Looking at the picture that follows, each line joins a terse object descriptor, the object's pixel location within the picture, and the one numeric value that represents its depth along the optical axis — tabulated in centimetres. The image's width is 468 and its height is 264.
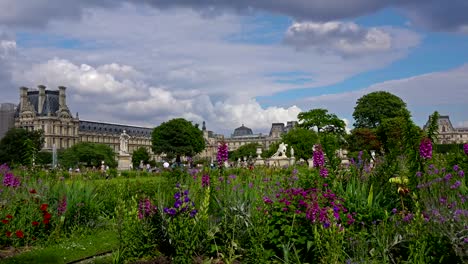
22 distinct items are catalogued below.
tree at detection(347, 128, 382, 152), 5738
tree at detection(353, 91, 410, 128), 6569
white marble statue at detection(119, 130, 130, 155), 4902
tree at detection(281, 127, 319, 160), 6153
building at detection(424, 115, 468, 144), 15660
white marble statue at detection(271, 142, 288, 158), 4451
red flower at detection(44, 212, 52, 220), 927
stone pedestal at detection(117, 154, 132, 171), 4659
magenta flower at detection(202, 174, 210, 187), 784
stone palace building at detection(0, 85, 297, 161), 12600
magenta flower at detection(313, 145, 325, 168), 765
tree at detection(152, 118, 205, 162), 8606
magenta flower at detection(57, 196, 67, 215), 983
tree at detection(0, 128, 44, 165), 6825
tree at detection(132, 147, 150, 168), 9738
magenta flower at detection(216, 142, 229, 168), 805
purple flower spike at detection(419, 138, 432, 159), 729
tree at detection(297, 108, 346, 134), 6975
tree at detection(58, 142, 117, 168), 8443
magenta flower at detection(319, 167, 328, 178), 738
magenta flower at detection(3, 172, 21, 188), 975
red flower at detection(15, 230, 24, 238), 841
